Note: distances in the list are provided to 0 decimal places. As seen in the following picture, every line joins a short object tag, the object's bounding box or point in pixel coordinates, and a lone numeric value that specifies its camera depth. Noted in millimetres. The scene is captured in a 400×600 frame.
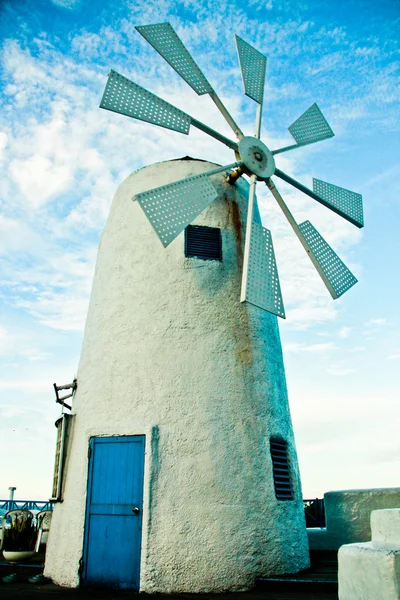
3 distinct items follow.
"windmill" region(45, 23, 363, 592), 5945
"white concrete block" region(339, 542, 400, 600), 3085
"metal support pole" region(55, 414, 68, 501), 6897
